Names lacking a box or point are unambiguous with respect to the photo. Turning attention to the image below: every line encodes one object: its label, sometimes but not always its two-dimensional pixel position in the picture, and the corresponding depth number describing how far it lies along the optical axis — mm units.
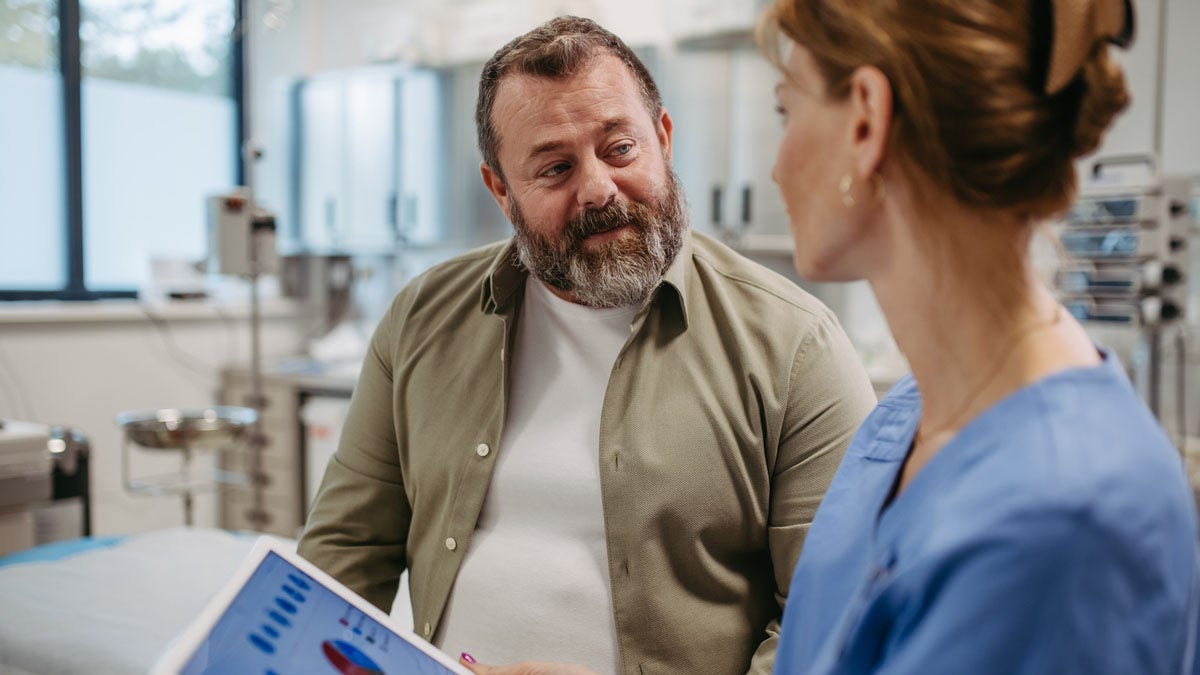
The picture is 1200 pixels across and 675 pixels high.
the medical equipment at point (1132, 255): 2736
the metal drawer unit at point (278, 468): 3795
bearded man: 1191
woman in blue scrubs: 555
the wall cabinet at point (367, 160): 3939
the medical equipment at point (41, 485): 2287
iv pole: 3391
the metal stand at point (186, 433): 2828
